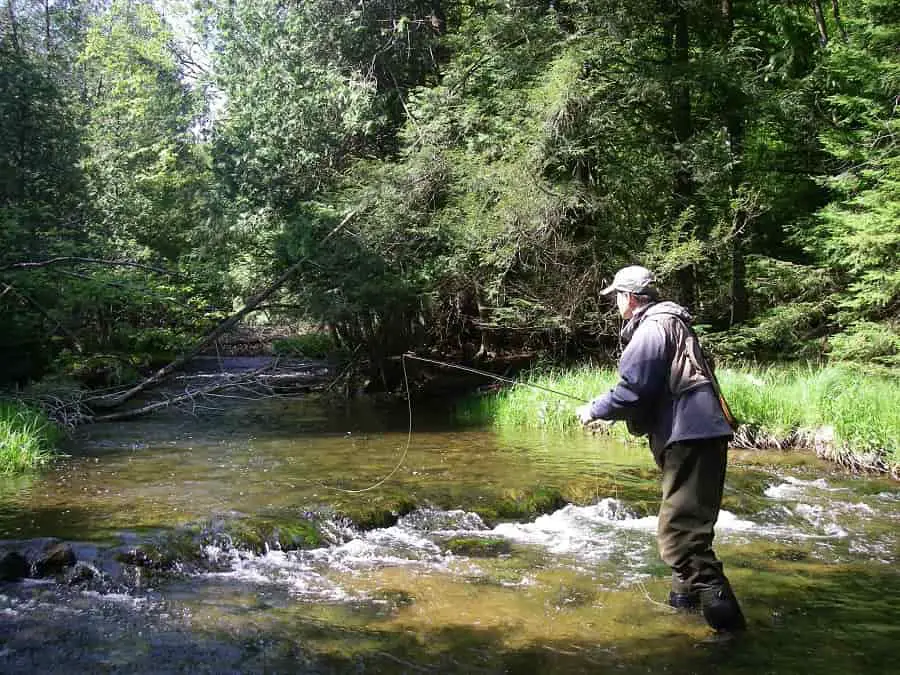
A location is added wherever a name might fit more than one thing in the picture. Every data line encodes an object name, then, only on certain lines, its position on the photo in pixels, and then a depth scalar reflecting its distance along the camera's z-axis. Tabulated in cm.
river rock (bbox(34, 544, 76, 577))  584
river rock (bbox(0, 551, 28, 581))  574
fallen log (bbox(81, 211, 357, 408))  1298
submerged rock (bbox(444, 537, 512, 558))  654
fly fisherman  453
